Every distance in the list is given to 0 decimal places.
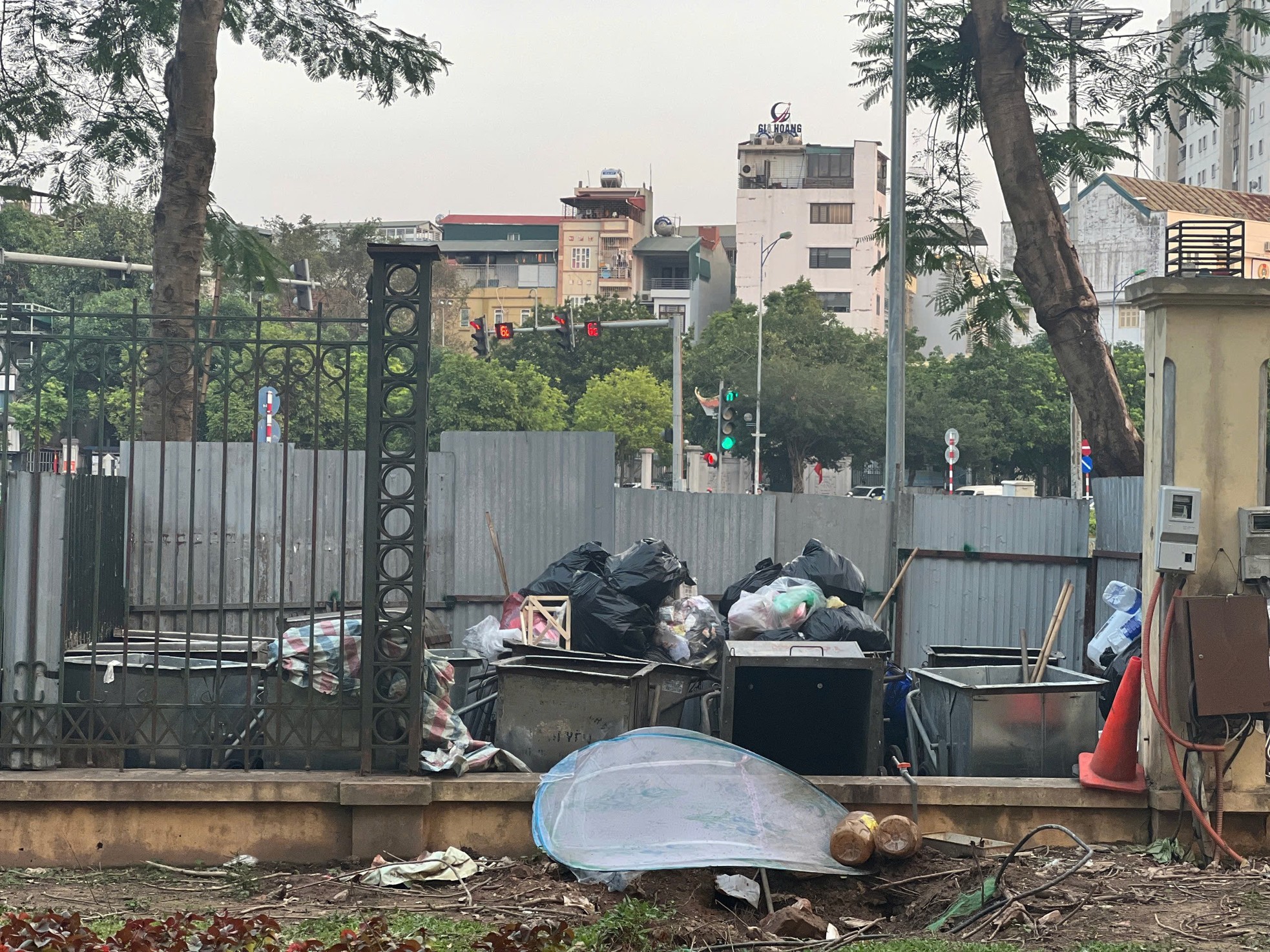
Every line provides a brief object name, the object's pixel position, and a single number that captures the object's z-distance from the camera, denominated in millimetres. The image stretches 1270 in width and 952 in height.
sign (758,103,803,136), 92625
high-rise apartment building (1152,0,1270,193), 86000
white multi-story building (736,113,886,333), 84875
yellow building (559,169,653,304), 99500
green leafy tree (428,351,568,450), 56156
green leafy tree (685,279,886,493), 56500
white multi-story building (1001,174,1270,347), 68375
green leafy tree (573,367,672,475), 61375
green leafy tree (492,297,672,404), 66750
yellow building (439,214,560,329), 107125
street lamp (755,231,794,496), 54906
